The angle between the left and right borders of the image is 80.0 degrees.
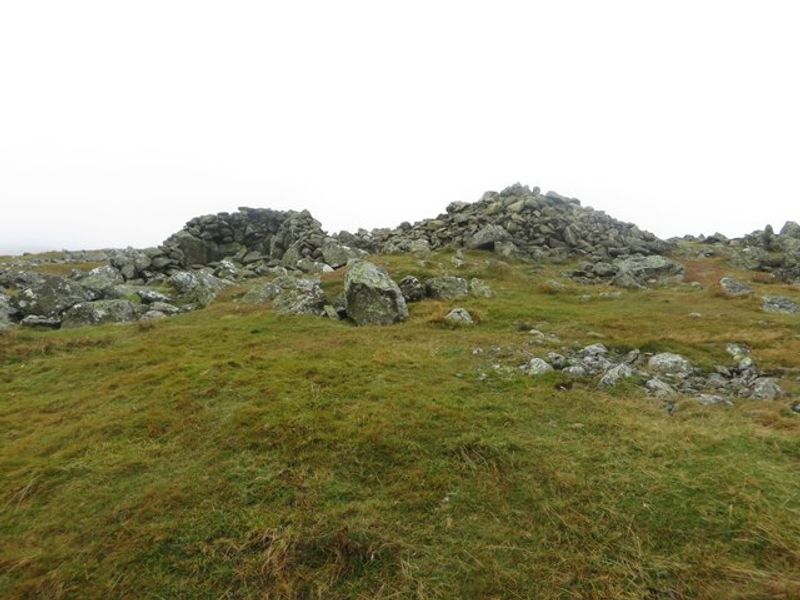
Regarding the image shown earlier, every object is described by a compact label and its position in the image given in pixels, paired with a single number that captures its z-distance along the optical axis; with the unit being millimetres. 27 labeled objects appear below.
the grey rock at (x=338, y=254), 36781
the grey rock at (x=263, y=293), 24669
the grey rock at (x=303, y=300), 20828
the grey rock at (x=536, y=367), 11955
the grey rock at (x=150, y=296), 26094
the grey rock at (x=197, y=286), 27031
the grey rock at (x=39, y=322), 21141
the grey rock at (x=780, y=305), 22891
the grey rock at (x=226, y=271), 34406
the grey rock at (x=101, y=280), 25781
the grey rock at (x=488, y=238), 38094
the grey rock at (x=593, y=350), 13930
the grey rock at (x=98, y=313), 21594
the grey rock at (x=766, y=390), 11000
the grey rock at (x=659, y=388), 10941
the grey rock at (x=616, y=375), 11375
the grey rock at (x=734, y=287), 26822
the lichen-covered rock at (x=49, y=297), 22422
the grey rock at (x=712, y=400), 10469
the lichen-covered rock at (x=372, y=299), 19719
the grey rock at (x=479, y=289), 24859
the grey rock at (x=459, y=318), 18391
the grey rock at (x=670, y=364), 12731
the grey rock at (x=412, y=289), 23750
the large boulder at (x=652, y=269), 33219
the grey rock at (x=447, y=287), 24202
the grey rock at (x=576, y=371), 12017
